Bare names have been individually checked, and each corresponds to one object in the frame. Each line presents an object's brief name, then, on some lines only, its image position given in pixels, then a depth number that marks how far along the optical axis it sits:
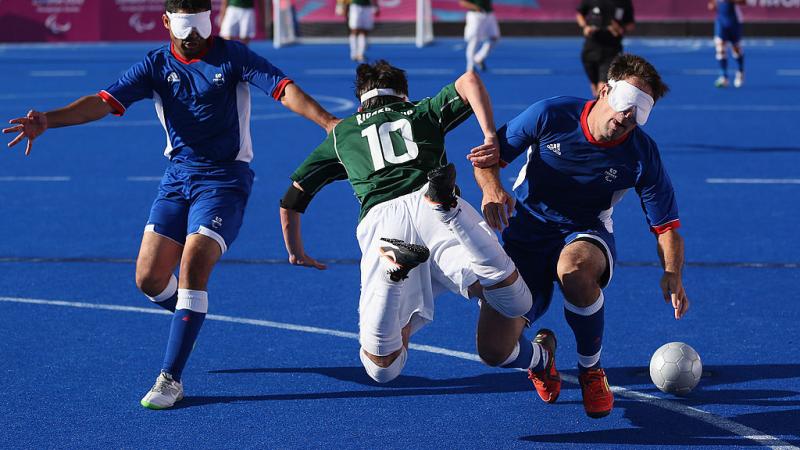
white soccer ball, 12.09
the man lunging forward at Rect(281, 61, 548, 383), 10.49
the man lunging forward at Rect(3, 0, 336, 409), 12.83
